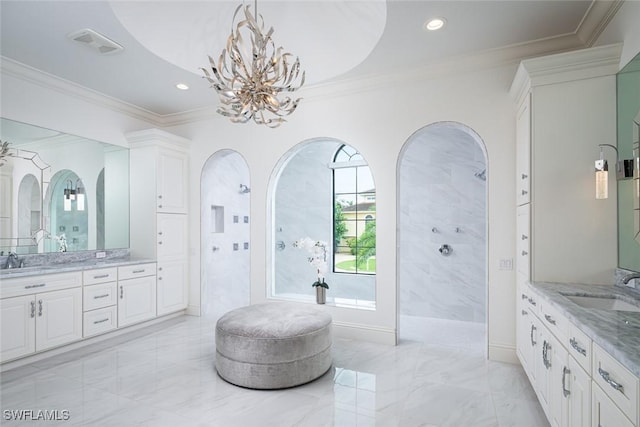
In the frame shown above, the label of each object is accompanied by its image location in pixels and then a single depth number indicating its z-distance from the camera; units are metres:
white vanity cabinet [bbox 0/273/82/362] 2.84
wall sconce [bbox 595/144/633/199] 2.07
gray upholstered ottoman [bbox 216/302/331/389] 2.61
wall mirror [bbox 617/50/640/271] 2.13
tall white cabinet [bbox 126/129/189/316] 4.38
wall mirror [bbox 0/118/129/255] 3.41
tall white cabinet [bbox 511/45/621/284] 2.36
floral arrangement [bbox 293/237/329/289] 4.01
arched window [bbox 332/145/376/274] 6.01
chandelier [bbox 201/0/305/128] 2.24
